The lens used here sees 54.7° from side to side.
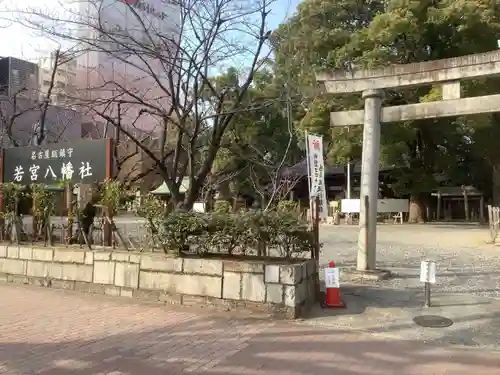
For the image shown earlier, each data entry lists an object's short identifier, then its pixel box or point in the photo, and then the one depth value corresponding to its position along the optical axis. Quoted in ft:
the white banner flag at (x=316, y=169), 35.64
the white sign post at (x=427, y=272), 22.99
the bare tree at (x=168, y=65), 26.61
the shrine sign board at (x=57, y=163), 29.89
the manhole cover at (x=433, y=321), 20.53
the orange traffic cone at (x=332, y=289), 23.29
